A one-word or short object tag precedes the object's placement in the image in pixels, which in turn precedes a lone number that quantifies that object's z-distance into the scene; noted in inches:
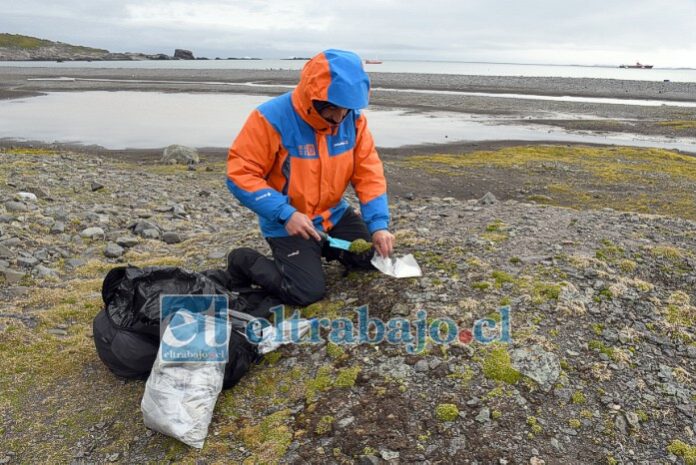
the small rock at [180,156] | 677.3
